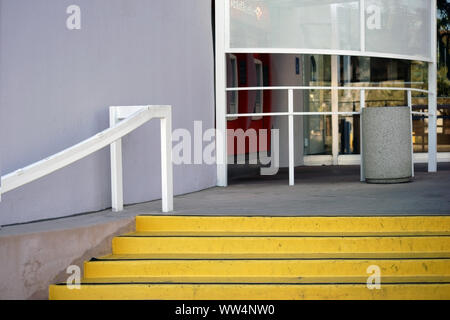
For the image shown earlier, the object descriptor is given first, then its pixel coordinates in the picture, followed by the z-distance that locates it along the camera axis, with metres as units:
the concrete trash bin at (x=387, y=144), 9.43
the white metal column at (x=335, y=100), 14.61
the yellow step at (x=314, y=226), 5.93
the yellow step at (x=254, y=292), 4.95
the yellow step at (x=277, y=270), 5.25
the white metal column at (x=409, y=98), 10.79
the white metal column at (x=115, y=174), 6.64
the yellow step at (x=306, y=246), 5.61
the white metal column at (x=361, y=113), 9.85
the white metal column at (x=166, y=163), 6.52
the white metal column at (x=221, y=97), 9.74
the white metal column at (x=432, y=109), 11.50
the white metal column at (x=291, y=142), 9.32
